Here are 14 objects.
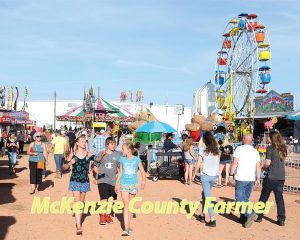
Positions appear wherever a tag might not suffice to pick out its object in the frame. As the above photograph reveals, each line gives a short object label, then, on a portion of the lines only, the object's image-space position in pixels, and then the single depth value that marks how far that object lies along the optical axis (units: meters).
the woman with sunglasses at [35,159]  10.51
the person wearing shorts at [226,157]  12.59
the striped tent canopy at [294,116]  19.62
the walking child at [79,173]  6.82
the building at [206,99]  37.38
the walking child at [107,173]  7.18
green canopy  21.36
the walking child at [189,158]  12.59
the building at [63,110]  61.59
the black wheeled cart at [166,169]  13.76
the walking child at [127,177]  6.57
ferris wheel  31.28
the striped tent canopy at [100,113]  34.72
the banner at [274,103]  30.97
